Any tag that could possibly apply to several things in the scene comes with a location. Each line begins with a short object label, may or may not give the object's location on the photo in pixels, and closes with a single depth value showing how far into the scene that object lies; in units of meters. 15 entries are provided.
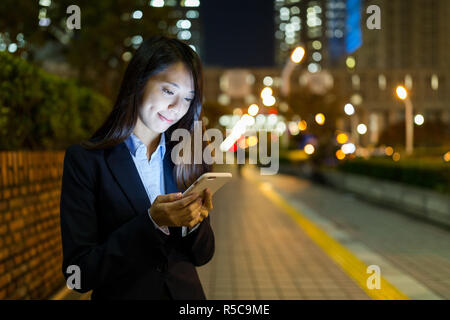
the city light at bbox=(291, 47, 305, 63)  10.84
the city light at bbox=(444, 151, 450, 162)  12.54
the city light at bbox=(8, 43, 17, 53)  7.20
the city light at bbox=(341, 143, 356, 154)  23.44
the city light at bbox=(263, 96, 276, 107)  20.20
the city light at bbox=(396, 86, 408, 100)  13.23
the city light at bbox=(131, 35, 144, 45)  12.91
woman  1.57
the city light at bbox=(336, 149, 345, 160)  22.80
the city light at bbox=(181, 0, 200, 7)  9.24
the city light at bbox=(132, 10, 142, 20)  12.47
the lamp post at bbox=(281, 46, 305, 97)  10.91
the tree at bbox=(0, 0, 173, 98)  11.65
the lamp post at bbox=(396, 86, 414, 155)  19.72
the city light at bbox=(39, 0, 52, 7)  12.67
